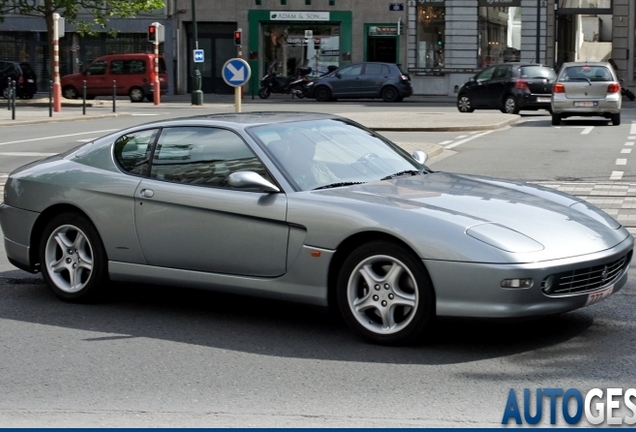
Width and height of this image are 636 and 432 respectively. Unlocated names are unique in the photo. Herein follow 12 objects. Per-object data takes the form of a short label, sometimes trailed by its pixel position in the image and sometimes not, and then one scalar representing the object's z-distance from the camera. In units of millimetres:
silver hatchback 26438
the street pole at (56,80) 35156
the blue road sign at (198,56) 40069
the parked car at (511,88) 31688
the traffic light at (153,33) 38906
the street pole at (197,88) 39969
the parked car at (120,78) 43812
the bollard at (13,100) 30109
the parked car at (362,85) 41750
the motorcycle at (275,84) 46062
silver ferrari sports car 6043
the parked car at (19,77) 42875
